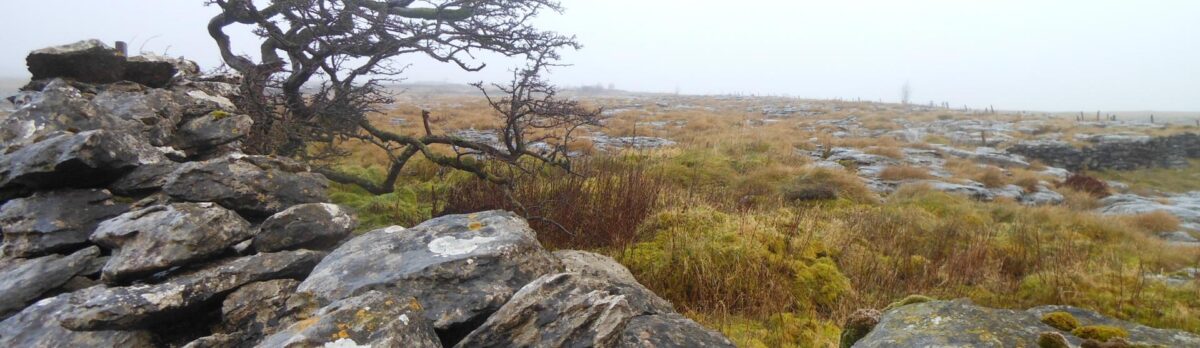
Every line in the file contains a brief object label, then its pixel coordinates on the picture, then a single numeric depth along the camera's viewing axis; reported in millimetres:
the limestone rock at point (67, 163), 3645
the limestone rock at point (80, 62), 5273
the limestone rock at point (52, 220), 3482
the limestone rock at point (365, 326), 2021
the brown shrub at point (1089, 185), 13461
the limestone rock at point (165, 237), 2971
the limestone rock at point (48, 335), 2643
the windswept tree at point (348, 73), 6434
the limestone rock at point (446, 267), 2848
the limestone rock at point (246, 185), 3912
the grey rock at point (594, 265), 3959
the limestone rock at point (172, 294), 2475
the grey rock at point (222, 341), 2340
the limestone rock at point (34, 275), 3012
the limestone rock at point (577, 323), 2365
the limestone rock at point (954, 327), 2506
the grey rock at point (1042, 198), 11857
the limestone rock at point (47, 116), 4309
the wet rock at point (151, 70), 5617
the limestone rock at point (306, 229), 3594
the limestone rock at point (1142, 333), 2594
